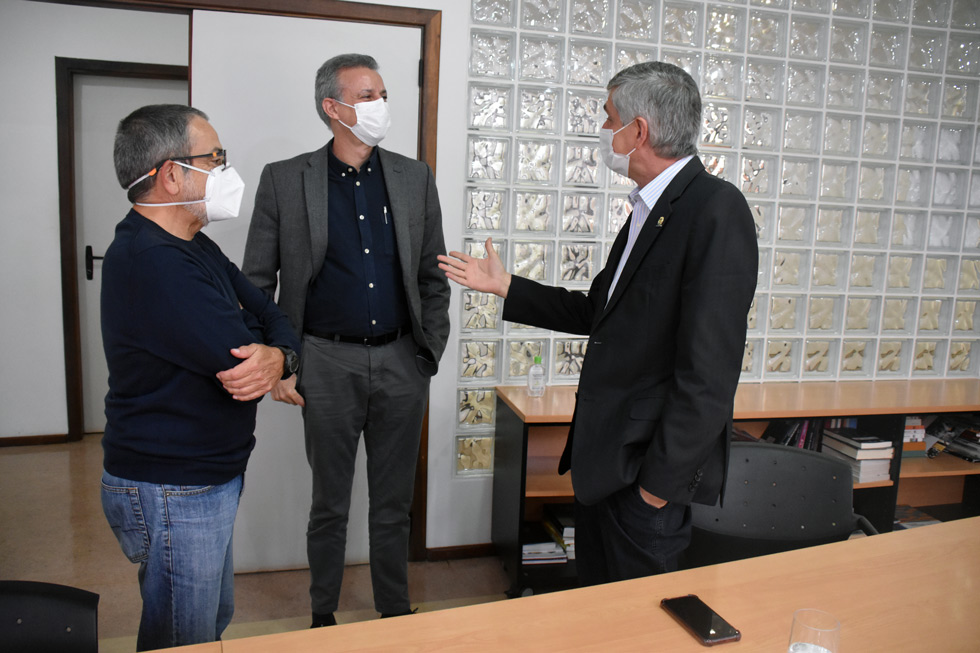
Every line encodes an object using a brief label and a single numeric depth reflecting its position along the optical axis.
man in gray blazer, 2.25
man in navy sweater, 1.38
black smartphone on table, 1.07
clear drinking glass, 0.92
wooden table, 1.05
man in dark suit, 1.43
